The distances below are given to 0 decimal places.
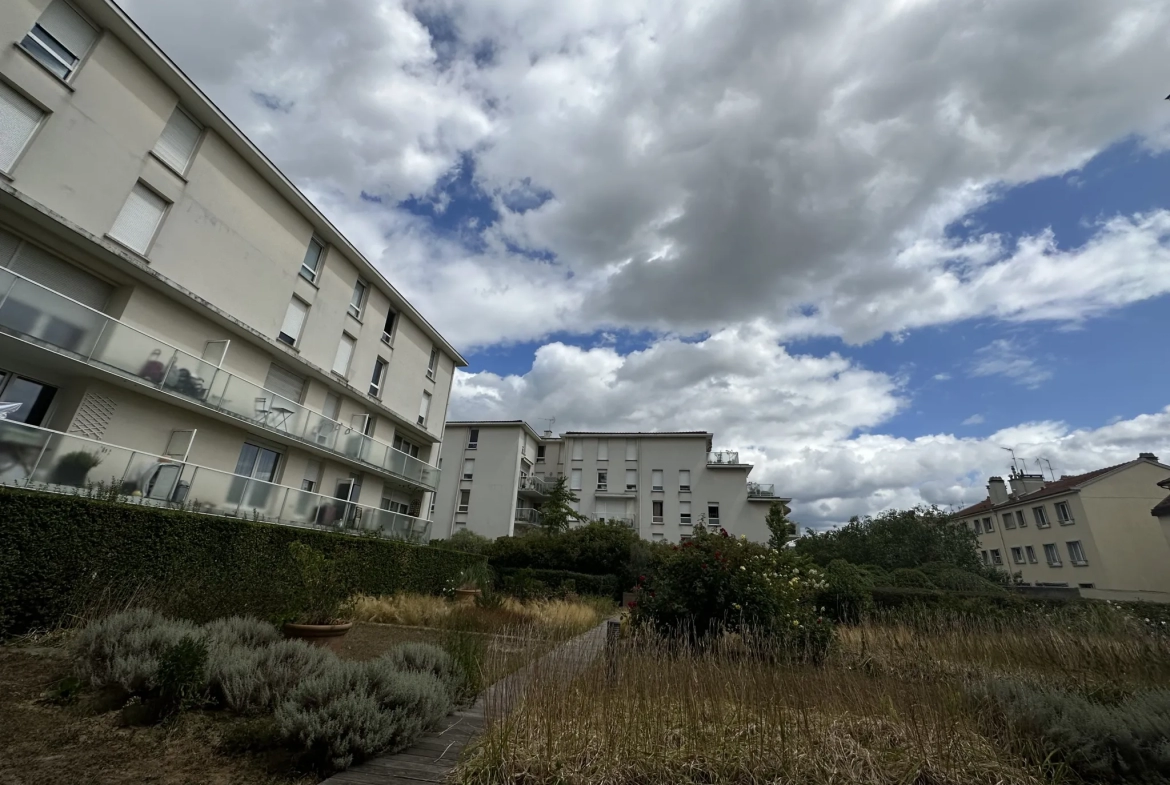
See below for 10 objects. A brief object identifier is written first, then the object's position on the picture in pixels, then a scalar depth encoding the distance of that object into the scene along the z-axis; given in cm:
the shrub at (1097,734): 346
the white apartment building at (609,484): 3791
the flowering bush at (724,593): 761
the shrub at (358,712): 343
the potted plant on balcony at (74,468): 906
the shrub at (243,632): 523
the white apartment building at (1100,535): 2891
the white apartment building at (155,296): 949
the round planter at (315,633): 645
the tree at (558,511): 3253
